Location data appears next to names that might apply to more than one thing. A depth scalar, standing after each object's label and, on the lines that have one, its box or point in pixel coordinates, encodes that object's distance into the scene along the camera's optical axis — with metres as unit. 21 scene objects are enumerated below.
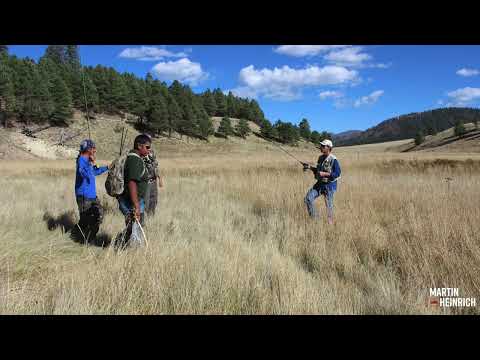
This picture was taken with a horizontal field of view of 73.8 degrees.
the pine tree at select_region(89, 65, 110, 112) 63.66
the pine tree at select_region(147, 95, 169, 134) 62.56
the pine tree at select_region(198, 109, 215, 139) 70.25
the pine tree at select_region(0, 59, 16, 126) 51.94
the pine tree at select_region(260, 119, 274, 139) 80.24
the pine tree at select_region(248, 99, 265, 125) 106.62
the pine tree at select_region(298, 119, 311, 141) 104.31
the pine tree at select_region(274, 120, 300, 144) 85.50
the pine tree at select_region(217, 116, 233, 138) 77.19
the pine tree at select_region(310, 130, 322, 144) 105.47
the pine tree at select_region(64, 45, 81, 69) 86.03
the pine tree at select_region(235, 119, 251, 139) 80.62
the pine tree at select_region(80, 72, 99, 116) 58.16
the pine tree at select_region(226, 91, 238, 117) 105.75
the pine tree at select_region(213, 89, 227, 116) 102.44
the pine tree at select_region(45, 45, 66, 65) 88.90
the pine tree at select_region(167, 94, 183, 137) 65.81
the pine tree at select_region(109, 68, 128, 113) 64.31
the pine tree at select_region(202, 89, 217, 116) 97.62
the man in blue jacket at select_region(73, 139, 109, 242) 5.20
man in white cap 6.40
